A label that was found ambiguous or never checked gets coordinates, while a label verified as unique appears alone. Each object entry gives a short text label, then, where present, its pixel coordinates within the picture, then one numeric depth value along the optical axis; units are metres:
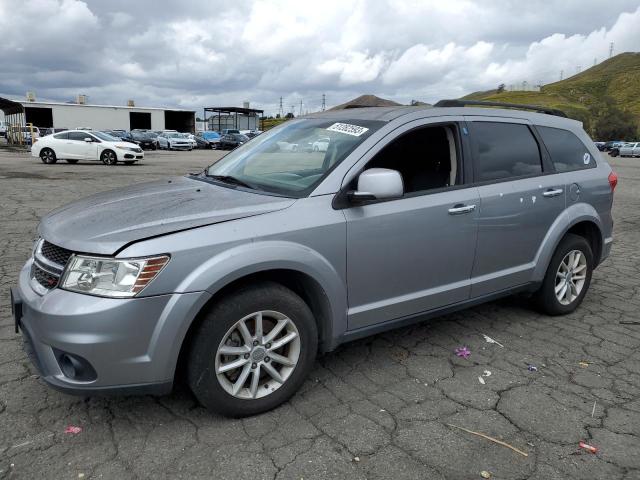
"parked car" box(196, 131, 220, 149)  45.64
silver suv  2.48
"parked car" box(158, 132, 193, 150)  41.06
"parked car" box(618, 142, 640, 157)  48.53
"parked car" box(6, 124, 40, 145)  39.21
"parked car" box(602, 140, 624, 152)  53.86
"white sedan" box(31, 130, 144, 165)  22.08
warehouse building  58.22
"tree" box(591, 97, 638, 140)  84.62
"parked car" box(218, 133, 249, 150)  44.07
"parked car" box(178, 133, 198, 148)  41.61
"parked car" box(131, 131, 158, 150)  41.31
